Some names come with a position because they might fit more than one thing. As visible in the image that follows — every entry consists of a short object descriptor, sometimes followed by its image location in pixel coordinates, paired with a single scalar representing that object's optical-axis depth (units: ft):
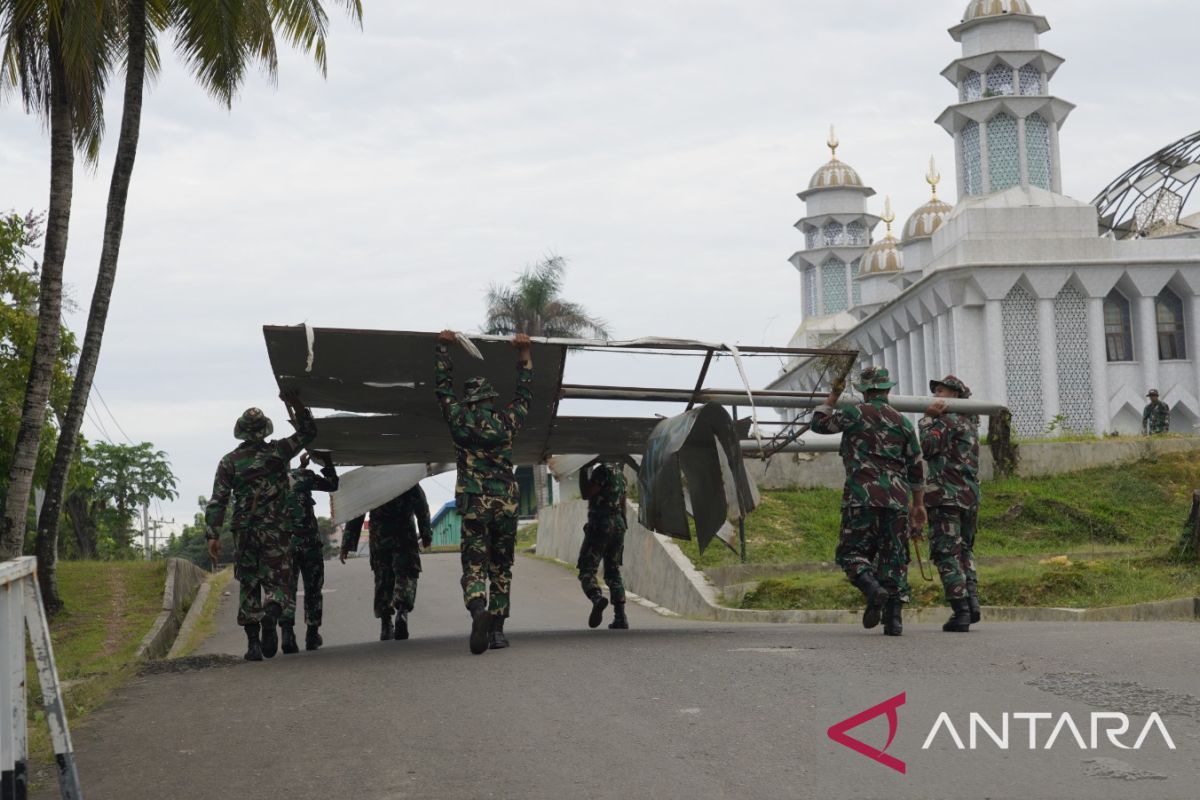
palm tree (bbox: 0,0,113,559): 57.77
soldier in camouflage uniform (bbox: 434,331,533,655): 36.45
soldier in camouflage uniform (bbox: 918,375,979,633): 39.27
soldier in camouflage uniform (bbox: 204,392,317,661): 40.04
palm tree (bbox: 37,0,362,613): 61.31
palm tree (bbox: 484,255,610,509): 179.22
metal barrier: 16.98
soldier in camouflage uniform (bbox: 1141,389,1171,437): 127.24
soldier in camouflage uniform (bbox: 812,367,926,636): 37.52
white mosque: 164.14
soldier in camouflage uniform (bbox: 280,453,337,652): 42.04
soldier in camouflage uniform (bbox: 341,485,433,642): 44.06
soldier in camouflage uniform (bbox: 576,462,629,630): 44.34
